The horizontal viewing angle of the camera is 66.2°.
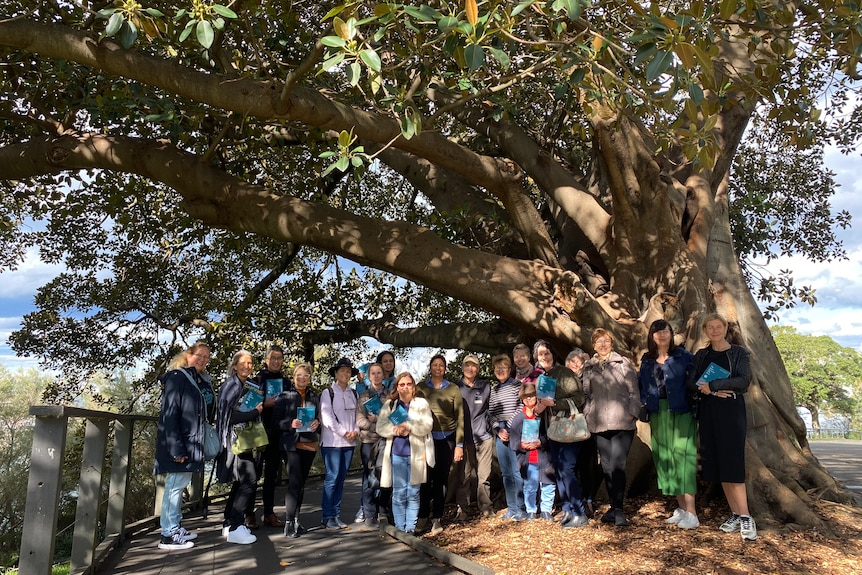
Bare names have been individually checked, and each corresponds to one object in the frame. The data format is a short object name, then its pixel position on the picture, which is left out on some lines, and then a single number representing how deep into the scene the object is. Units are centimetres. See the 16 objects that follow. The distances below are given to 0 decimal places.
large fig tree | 491
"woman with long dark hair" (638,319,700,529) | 571
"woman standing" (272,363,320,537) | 640
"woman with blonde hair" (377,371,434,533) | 606
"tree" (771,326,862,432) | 6438
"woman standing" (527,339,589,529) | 598
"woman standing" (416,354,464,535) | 635
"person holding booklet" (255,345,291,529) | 662
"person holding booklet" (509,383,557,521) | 631
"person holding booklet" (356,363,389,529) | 668
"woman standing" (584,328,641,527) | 594
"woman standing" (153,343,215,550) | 550
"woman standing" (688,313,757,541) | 539
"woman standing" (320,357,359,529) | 664
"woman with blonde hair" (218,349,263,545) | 595
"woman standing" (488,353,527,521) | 647
